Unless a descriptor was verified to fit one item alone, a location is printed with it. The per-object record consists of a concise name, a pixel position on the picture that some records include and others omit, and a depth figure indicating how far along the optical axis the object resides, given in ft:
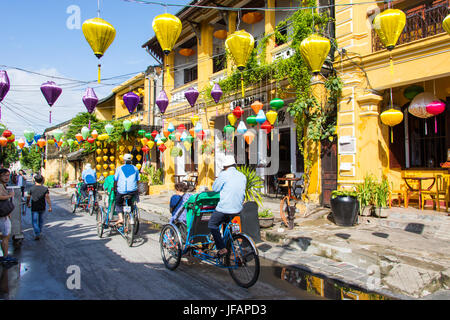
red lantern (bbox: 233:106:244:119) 33.32
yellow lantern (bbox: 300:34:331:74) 20.06
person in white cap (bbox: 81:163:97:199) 34.96
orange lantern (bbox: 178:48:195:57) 51.99
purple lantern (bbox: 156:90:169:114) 30.18
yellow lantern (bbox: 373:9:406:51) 17.67
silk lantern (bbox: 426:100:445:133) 23.66
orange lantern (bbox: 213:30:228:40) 43.10
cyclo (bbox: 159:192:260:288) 13.14
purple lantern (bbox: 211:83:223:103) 31.60
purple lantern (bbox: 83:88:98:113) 25.45
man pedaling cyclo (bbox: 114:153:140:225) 21.58
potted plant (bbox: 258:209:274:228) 23.97
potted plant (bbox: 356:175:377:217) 25.62
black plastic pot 23.89
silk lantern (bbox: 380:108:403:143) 24.45
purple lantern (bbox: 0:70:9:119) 19.67
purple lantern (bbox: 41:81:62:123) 21.75
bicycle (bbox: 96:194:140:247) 20.27
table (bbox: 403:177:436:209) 25.03
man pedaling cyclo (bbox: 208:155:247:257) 13.84
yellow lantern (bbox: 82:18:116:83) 16.28
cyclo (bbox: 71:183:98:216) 35.12
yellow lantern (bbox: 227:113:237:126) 34.76
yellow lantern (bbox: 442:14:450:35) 16.60
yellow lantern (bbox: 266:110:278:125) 30.37
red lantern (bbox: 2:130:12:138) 47.29
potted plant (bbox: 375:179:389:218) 24.82
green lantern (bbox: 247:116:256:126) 32.41
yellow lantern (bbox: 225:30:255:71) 20.13
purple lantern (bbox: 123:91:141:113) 26.30
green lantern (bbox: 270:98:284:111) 28.86
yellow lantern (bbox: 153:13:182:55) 17.58
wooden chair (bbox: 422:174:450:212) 24.95
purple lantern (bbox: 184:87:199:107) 28.20
